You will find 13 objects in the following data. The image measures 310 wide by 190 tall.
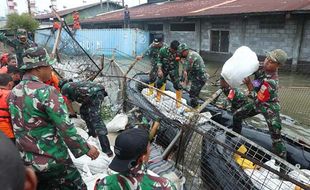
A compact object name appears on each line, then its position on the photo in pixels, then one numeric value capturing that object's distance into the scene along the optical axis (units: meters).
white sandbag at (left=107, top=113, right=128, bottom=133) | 3.67
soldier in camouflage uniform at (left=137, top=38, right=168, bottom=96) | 5.15
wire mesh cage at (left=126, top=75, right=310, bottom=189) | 2.33
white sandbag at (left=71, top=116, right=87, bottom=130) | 3.67
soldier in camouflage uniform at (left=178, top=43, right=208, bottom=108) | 4.60
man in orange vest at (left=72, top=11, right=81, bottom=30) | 14.25
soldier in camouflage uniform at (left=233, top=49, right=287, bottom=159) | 2.91
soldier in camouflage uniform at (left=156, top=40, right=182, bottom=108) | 4.89
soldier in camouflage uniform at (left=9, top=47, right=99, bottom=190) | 1.65
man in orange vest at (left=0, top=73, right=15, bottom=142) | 2.04
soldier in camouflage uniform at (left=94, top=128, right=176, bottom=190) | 1.32
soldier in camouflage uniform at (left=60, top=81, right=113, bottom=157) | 2.96
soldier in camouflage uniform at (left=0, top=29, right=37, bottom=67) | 5.32
